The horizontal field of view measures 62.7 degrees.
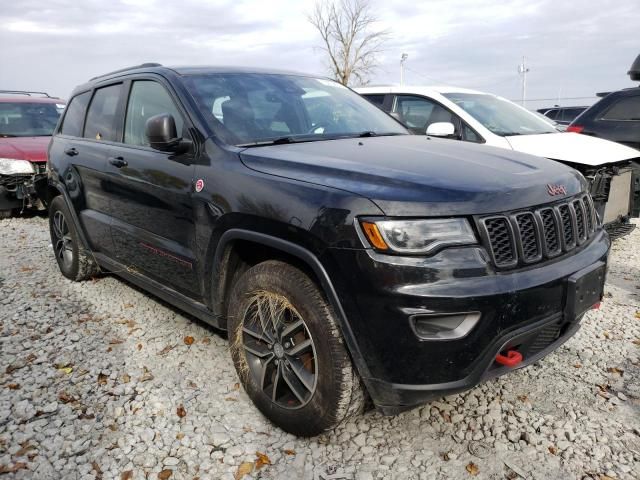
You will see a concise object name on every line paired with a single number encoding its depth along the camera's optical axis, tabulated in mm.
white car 5207
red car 7988
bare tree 36281
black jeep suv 2072
